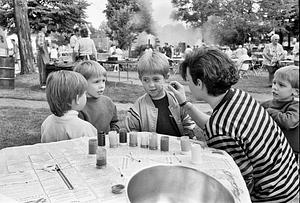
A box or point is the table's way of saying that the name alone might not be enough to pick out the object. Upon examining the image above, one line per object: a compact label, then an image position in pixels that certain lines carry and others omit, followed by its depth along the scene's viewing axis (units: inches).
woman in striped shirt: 37.0
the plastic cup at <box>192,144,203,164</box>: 35.4
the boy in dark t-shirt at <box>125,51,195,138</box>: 59.2
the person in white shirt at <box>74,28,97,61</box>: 198.5
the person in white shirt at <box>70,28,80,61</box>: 165.8
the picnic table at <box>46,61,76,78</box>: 174.7
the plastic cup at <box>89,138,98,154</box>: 37.8
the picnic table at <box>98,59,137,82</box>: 224.7
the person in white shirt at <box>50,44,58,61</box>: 203.1
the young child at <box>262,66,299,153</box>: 44.3
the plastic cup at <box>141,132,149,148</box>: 41.7
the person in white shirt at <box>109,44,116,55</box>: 247.8
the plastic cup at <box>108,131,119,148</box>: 41.1
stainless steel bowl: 32.3
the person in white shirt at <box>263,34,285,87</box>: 160.7
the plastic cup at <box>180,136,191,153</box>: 39.3
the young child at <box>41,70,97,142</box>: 48.6
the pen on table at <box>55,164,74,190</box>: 29.4
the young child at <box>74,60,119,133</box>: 65.1
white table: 27.9
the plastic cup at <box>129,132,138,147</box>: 42.1
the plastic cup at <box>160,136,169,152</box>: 39.9
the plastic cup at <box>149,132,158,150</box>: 40.7
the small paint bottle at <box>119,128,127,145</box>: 42.8
